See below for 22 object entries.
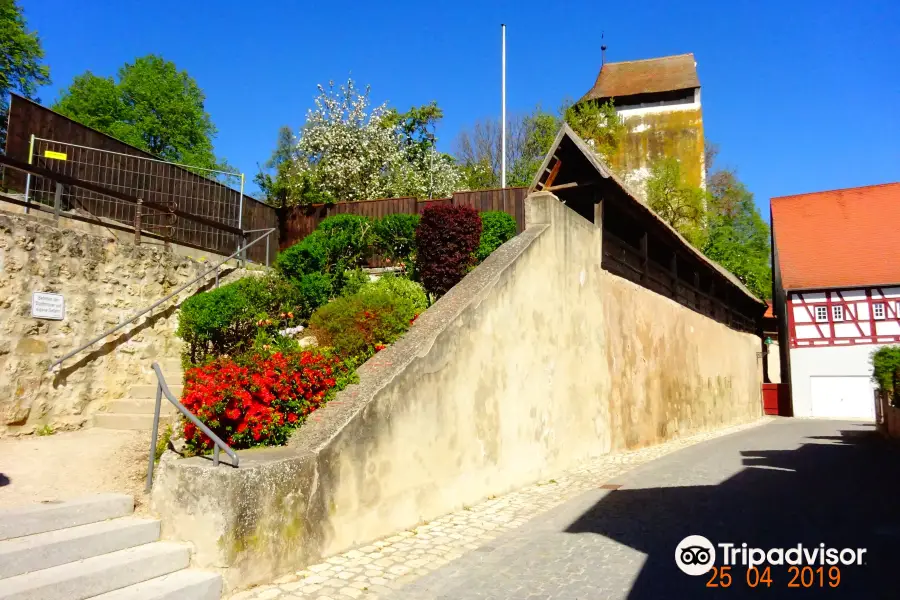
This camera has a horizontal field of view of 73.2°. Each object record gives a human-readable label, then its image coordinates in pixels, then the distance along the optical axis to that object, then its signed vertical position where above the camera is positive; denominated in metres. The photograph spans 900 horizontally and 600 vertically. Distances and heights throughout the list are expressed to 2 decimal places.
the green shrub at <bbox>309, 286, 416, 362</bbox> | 6.43 +0.51
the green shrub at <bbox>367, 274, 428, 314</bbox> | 9.27 +1.24
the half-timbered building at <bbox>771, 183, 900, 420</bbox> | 25.97 +3.34
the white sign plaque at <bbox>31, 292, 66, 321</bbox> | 6.91 +0.69
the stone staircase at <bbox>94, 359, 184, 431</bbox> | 7.16 -0.50
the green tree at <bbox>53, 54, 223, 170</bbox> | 30.73 +13.61
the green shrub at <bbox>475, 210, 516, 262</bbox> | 11.07 +2.58
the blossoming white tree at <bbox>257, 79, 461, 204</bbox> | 18.84 +6.99
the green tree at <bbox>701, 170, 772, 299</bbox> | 29.48 +7.85
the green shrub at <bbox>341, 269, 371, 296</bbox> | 9.84 +1.45
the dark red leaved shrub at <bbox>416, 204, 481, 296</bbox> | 10.04 +2.07
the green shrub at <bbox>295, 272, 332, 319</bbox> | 9.71 +1.19
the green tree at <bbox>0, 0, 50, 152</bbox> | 23.64 +12.45
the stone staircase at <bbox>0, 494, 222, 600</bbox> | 3.44 -1.19
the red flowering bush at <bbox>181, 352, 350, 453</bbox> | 4.65 -0.22
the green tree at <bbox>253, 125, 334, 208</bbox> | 15.26 +4.73
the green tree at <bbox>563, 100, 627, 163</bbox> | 30.30 +12.46
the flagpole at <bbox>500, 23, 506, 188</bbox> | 18.61 +8.06
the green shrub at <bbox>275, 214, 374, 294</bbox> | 10.38 +2.11
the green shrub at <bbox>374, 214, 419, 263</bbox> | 11.43 +2.52
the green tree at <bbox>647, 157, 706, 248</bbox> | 28.08 +7.92
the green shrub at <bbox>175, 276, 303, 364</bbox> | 8.80 +0.78
